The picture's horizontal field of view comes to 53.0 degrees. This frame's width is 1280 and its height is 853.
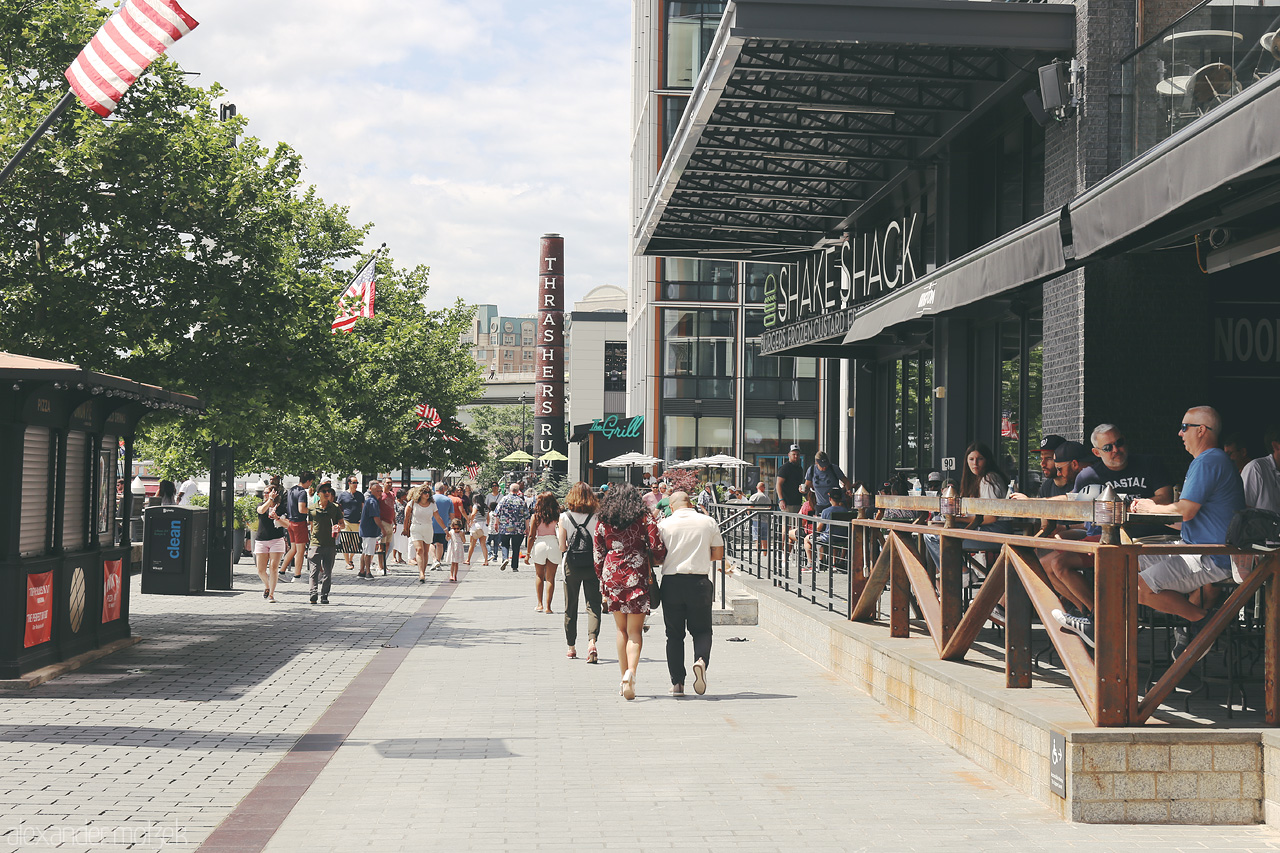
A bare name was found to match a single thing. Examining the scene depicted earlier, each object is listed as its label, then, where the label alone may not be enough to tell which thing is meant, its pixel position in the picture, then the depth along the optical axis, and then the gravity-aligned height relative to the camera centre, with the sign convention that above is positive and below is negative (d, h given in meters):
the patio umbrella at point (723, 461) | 38.84 +0.25
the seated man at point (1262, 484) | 6.91 -0.04
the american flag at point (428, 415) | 39.58 +1.58
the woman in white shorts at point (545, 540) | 16.45 -0.95
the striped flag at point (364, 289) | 22.34 +3.93
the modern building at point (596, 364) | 87.12 +7.65
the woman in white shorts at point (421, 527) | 23.30 -1.13
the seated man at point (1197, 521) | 6.32 -0.22
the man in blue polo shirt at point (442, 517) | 23.97 -0.96
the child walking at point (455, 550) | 22.98 -1.51
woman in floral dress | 10.22 -0.73
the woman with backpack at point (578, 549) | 12.52 -0.80
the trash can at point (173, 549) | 18.27 -1.26
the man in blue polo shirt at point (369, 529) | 23.50 -1.20
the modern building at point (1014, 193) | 8.41 +2.86
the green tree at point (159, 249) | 13.57 +2.34
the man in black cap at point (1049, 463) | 9.81 +0.09
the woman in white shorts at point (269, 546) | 18.52 -1.20
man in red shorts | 19.92 -0.81
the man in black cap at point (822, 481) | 17.17 -0.13
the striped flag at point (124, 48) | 10.22 +3.32
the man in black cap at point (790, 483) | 19.44 -0.19
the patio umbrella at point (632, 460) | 42.09 +0.27
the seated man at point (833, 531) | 12.25 -0.60
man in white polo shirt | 10.05 -0.93
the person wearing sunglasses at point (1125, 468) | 7.73 +0.04
